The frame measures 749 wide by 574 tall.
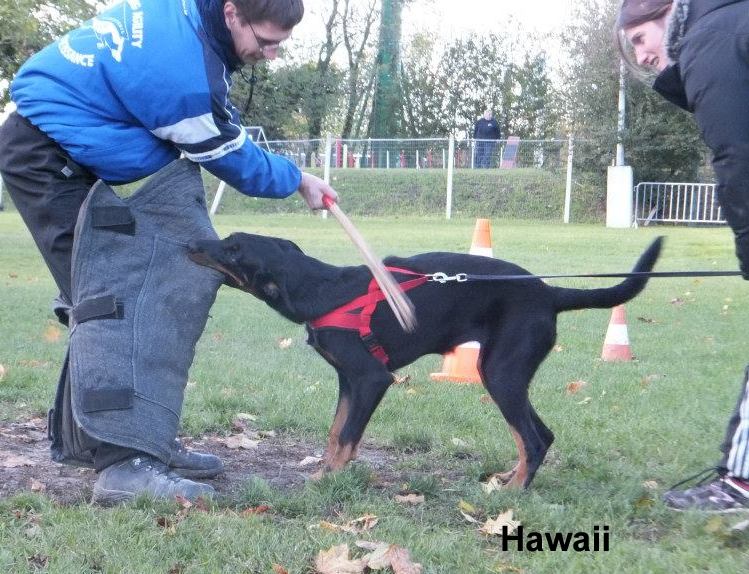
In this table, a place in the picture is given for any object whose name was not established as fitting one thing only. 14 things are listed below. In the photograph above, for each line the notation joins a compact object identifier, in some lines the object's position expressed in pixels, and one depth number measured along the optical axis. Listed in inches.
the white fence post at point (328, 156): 1055.6
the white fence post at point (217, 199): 963.3
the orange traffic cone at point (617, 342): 261.0
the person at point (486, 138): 1067.9
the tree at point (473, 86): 1614.2
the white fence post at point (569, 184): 1031.6
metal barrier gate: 994.1
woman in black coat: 114.8
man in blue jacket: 133.3
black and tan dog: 157.3
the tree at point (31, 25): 516.1
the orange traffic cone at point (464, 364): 236.4
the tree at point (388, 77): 1686.8
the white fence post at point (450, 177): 1039.0
